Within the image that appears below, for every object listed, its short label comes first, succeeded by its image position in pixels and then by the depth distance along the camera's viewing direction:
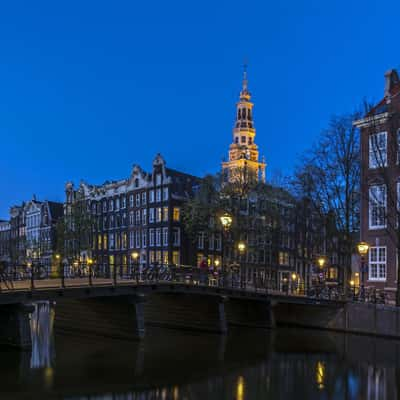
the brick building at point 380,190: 45.00
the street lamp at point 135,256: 81.10
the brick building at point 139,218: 80.75
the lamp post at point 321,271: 58.51
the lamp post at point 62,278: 32.16
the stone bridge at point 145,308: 31.03
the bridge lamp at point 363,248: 40.59
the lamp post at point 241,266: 44.60
